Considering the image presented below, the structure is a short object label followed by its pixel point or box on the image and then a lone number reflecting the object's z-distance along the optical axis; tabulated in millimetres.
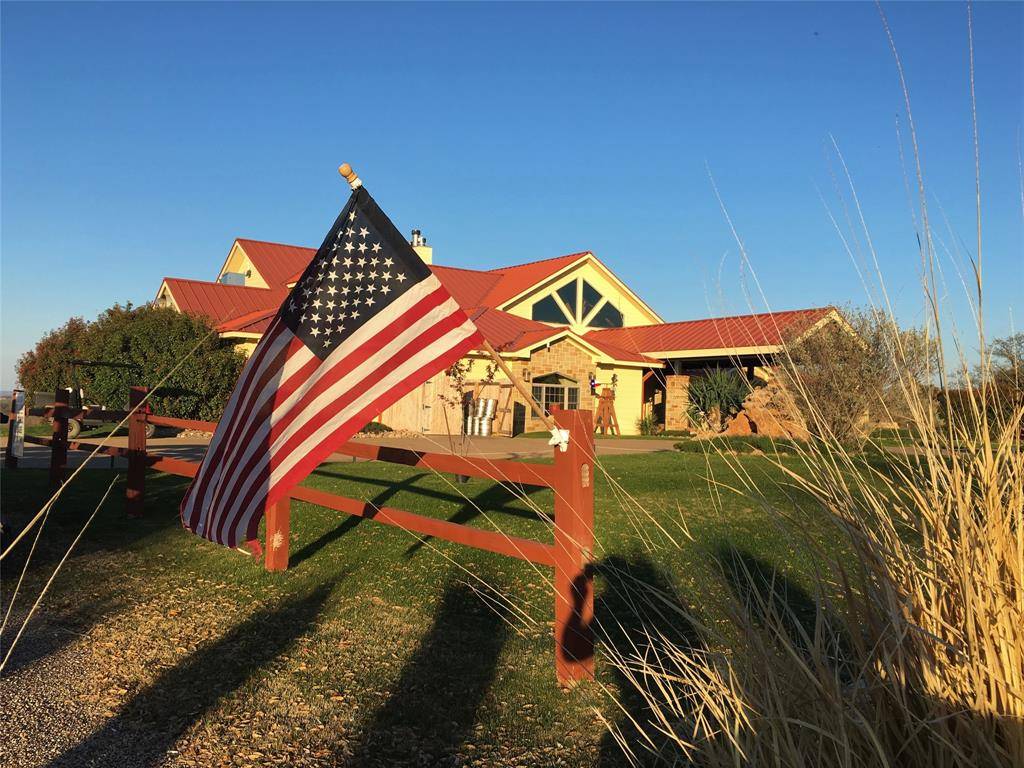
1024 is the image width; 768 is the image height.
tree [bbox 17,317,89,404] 25438
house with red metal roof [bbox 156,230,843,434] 24094
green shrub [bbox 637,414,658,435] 27797
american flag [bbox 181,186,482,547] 3543
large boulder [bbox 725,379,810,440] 18016
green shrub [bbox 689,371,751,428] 21641
